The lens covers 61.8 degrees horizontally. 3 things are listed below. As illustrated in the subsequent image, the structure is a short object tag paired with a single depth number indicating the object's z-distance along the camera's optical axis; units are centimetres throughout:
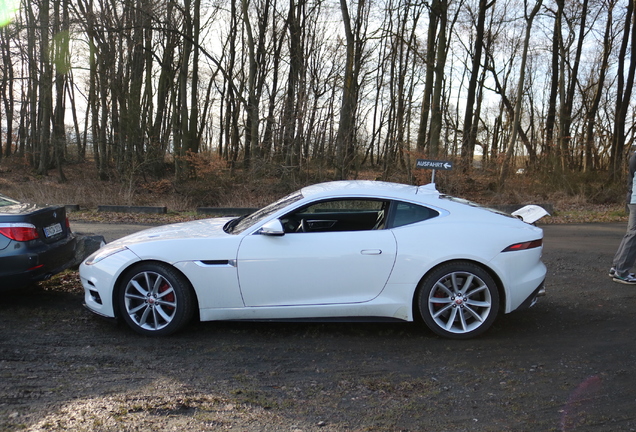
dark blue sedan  541
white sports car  468
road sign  966
